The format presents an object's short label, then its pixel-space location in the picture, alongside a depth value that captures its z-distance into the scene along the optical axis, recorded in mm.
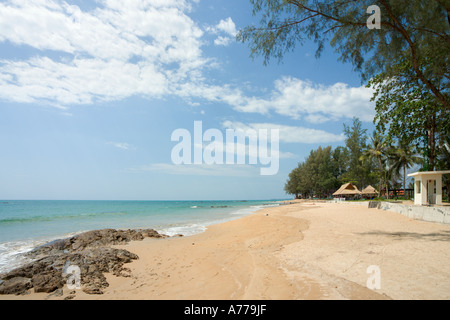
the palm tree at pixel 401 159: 34941
